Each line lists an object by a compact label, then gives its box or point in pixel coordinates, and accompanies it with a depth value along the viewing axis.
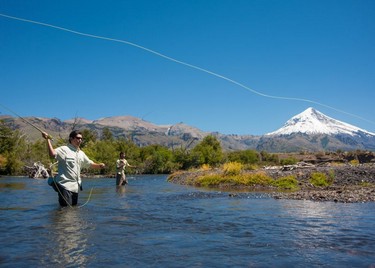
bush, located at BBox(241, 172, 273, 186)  24.26
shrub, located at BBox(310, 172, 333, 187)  22.21
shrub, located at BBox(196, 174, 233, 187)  26.73
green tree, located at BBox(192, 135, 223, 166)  96.12
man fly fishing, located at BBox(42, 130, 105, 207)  10.50
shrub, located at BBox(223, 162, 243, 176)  27.67
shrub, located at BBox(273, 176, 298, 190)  22.23
